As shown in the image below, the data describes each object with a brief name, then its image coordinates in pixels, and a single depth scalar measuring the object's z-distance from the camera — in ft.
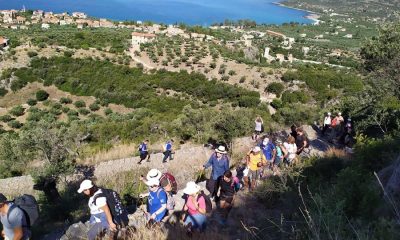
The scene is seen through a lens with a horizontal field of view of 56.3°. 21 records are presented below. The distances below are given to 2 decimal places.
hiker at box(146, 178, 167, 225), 18.29
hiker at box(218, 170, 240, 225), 21.76
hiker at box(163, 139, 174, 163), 42.96
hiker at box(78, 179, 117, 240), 16.20
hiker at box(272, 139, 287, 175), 30.47
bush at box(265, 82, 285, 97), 115.96
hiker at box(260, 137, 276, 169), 29.96
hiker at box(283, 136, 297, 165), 30.76
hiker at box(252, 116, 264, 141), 45.19
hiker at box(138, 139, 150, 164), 43.27
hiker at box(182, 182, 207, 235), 17.95
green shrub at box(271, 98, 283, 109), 99.55
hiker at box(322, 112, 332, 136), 47.39
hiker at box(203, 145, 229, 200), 24.00
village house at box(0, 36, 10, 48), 144.55
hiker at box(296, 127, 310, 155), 33.42
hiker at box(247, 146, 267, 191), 26.78
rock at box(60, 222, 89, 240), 17.24
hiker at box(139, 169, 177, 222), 18.42
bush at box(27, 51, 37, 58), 136.15
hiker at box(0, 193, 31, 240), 15.30
